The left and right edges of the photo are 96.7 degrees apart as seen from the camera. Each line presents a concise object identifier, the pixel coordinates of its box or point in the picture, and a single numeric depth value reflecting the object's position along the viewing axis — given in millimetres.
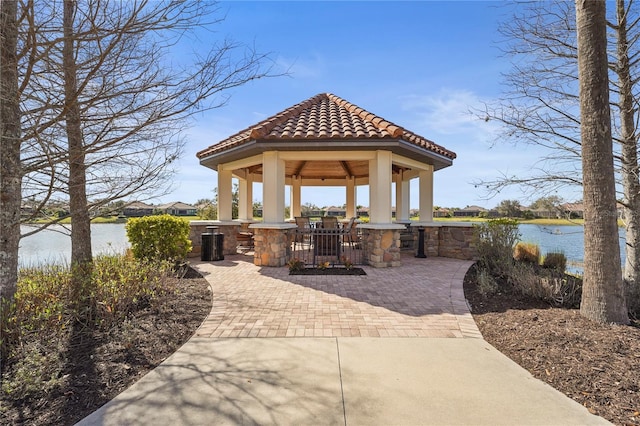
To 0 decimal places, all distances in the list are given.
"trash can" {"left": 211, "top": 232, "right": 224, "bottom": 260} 8711
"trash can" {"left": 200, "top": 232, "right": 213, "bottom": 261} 8695
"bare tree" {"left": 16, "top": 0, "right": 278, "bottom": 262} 3227
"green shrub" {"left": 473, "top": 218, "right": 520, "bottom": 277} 7168
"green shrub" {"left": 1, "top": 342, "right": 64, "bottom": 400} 2340
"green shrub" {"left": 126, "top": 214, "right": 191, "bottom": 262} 7359
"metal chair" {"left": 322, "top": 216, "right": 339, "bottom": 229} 10199
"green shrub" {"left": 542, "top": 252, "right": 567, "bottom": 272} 7406
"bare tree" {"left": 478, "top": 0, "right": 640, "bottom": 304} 5281
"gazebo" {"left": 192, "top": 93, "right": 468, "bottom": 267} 7129
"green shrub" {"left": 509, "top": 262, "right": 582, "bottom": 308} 4520
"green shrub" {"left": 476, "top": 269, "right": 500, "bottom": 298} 5297
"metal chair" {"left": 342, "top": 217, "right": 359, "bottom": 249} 9999
